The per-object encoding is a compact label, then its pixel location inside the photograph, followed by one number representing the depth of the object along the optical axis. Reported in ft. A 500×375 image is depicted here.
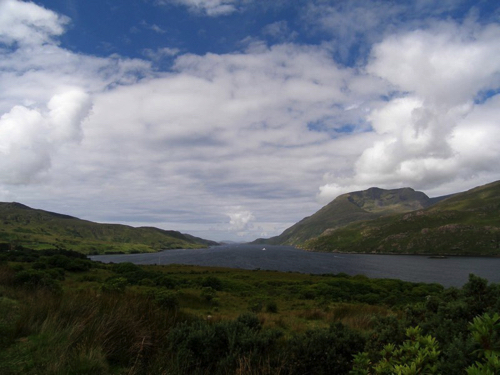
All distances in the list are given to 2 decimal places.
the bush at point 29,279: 41.55
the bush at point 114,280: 103.93
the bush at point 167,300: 34.56
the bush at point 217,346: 19.57
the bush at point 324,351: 19.47
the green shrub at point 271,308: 72.51
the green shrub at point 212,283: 135.11
